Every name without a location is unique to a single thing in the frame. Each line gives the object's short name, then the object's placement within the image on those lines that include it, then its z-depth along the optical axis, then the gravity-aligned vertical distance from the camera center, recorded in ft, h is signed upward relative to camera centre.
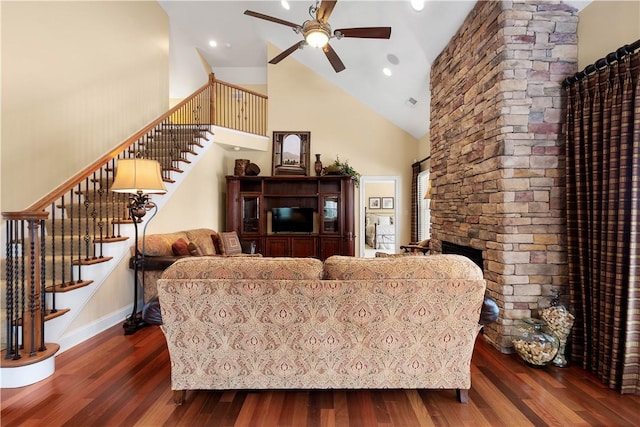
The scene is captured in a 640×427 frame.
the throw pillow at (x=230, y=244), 18.82 -1.92
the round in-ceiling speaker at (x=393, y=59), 15.80 +8.05
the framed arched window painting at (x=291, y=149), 23.81 +4.97
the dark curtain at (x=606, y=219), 6.92 -0.12
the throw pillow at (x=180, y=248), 13.38 -1.56
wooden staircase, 7.63 -1.83
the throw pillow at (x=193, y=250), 13.65 -1.67
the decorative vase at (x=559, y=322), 8.30 -2.91
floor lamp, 10.05 +0.92
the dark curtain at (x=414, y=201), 22.58 +0.94
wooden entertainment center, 22.09 -0.40
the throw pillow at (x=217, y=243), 18.63 -1.84
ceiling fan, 10.73 +6.62
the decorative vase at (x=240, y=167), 22.40 +3.33
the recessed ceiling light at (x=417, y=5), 11.39 +7.83
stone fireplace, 9.02 +1.83
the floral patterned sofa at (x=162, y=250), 12.08 -1.70
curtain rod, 6.81 +3.69
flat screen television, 23.00 -0.59
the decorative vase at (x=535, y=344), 8.16 -3.50
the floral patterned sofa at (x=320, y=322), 6.11 -2.19
